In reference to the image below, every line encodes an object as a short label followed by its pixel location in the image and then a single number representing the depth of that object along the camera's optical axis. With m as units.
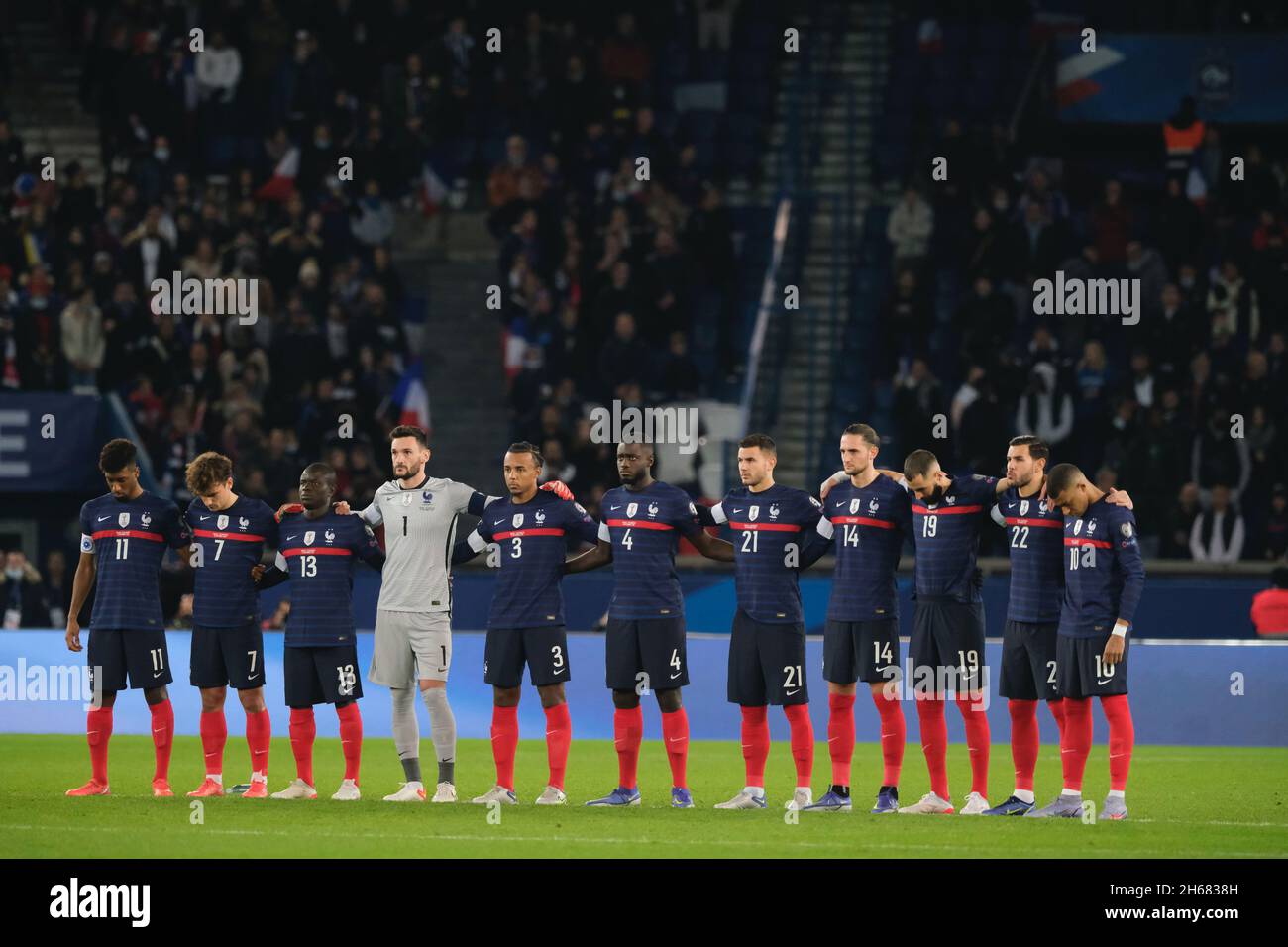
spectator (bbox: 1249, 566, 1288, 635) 18.27
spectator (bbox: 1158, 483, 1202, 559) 21.73
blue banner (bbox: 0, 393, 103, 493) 22.36
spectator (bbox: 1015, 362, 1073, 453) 22.56
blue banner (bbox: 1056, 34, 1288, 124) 26.58
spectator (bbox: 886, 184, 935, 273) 25.16
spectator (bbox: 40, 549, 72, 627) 21.72
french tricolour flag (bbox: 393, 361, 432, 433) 23.70
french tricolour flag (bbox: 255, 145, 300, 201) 25.94
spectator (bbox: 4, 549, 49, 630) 21.50
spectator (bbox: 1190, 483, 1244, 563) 21.59
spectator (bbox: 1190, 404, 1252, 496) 21.95
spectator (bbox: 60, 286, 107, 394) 23.48
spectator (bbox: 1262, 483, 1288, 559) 21.61
